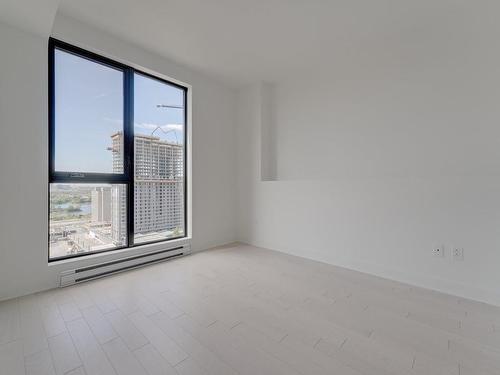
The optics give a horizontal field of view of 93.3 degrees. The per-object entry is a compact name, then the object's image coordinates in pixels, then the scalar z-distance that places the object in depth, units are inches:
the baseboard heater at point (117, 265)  97.4
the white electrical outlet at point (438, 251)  96.3
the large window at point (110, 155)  100.0
